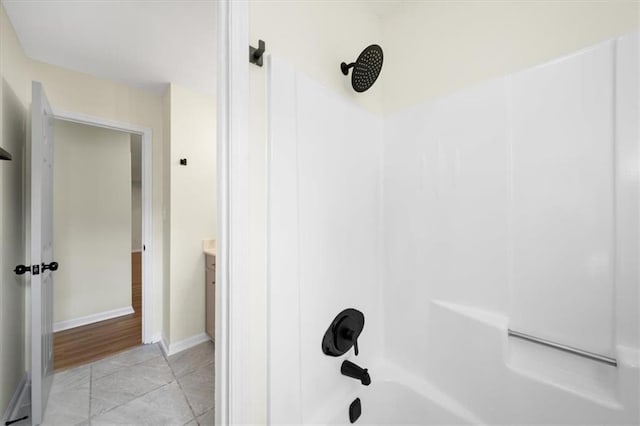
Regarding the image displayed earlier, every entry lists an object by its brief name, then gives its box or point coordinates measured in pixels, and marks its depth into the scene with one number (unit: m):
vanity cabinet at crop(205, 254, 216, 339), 2.40
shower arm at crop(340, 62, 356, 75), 1.21
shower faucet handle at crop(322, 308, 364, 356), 1.17
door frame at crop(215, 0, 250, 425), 0.88
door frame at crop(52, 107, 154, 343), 2.47
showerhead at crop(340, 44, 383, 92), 1.14
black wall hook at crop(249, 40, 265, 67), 0.91
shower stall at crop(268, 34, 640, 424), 0.86
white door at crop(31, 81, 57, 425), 1.47
